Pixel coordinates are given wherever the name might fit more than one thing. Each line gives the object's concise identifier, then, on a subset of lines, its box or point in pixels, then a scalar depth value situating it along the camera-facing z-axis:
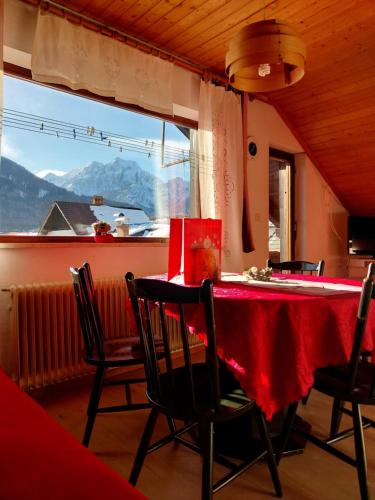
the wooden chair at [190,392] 1.23
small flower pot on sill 2.76
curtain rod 2.50
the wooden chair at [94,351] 1.78
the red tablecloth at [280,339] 1.31
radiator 2.26
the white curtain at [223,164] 3.32
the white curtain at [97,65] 2.45
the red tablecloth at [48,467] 0.47
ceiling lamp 1.58
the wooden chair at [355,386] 1.33
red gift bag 1.87
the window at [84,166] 2.60
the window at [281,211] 4.56
